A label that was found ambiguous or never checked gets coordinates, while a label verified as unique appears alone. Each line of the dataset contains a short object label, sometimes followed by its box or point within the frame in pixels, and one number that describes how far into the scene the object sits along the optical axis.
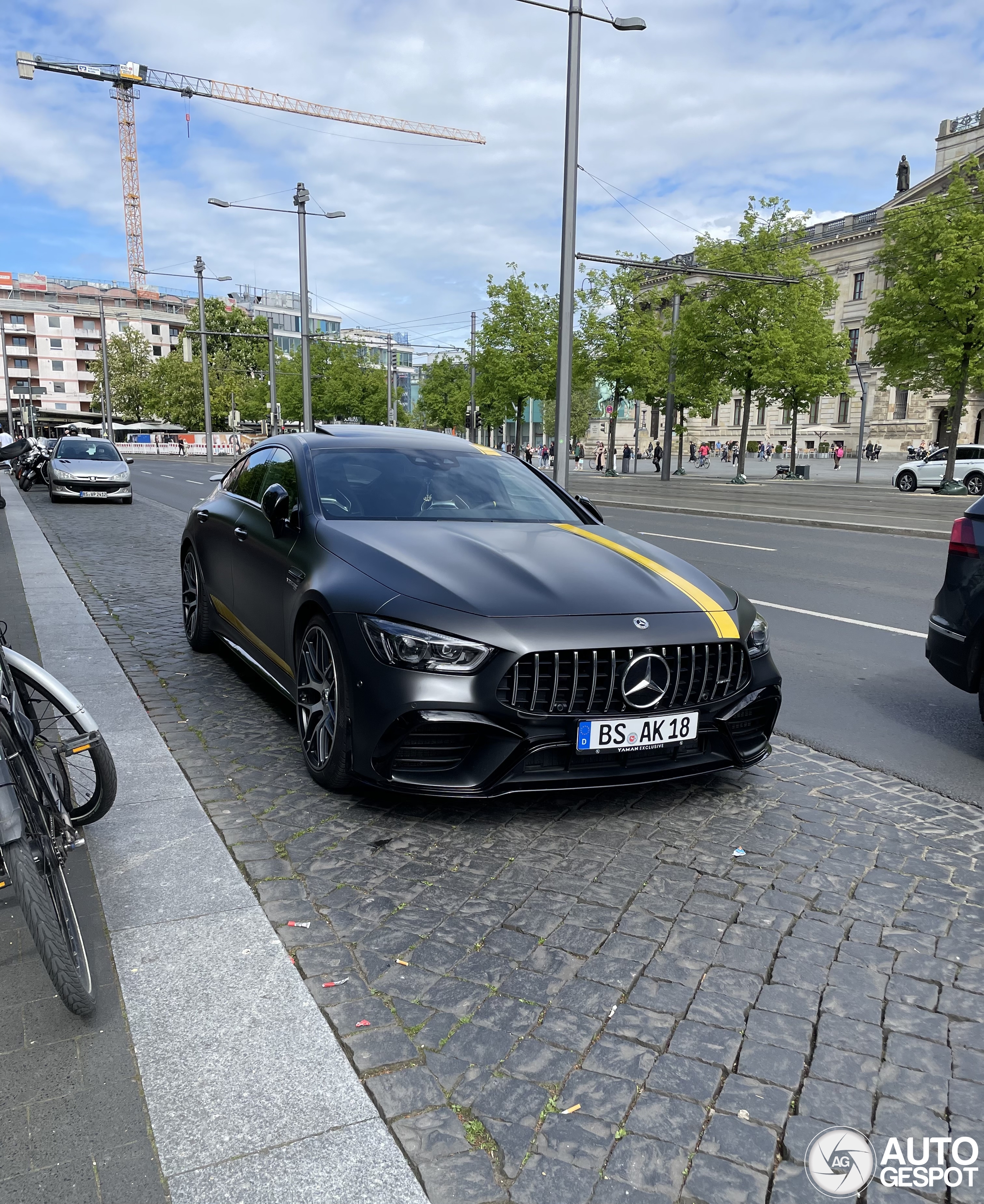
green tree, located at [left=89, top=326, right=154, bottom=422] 90.81
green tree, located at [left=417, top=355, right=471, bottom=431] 72.81
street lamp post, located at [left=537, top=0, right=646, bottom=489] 16.64
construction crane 41.06
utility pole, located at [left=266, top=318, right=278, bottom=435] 46.80
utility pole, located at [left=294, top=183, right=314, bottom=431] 28.27
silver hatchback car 21.69
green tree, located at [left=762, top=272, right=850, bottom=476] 38.59
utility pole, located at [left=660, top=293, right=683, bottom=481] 41.62
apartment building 114.38
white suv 34.06
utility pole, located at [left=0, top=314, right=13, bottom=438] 79.32
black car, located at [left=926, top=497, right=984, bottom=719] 4.87
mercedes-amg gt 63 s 3.54
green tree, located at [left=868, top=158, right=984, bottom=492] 31.09
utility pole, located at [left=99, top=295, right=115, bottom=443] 69.44
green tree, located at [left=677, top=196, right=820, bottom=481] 38.34
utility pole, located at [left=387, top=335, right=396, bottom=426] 66.74
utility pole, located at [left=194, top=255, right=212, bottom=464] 53.75
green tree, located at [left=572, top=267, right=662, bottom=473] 45.19
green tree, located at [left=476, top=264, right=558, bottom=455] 48.53
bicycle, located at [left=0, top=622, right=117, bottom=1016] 2.39
